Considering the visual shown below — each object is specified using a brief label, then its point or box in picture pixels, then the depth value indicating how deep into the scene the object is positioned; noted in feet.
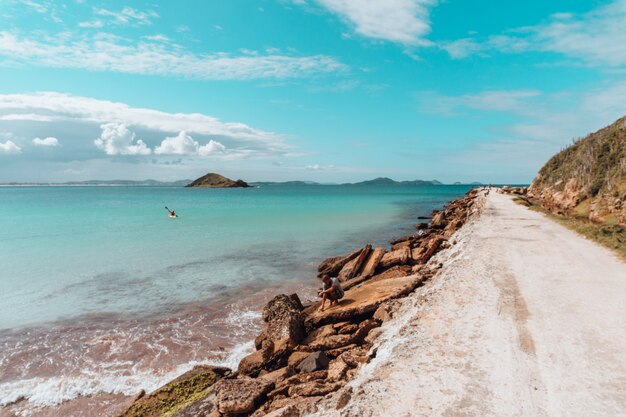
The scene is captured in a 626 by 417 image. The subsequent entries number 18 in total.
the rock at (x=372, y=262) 59.31
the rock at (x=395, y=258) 60.53
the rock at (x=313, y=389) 23.84
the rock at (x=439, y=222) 119.14
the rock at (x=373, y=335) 32.12
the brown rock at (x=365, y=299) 40.14
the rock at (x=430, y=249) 64.07
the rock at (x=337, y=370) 25.91
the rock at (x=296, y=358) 31.09
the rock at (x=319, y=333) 36.50
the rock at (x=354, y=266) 62.61
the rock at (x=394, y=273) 53.42
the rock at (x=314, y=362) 28.09
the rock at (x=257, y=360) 33.37
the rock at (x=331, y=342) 32.30
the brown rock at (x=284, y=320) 36.89
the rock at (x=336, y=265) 70.03
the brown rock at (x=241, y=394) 24.97
